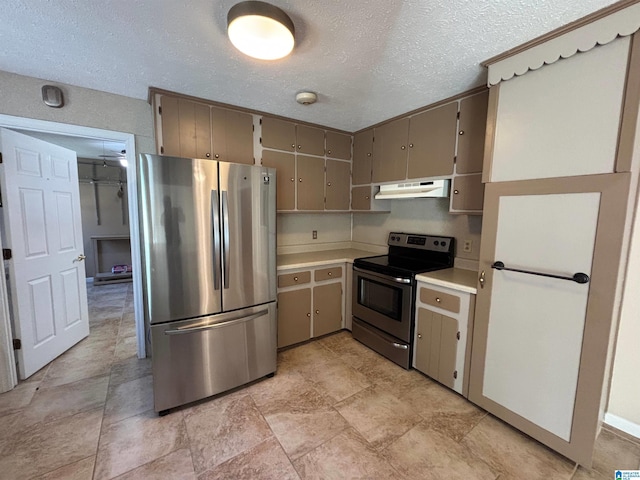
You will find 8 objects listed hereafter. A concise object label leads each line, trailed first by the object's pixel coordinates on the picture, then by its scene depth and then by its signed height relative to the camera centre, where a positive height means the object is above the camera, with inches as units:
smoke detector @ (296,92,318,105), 88.2 +38.8
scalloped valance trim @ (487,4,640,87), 49.3 +36.2
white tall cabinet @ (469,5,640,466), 52.7 -1.4
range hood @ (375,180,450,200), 94.8 +10.1
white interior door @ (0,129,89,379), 87.8 -13.5
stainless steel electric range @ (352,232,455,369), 95.6 -28.5
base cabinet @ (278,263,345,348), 108.3 -37.7
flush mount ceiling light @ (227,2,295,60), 50.4 +36.4
